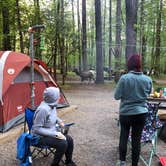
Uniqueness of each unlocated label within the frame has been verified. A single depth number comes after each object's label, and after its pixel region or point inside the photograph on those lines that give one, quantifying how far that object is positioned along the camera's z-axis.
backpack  2.22
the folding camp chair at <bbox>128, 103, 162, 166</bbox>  2.58
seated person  2.19
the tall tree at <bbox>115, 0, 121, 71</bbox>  11.69
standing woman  2.21
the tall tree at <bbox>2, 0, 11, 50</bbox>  8.14
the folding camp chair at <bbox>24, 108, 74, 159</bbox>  2.25
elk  10.08
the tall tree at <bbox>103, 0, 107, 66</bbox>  20.13
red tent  3.36
